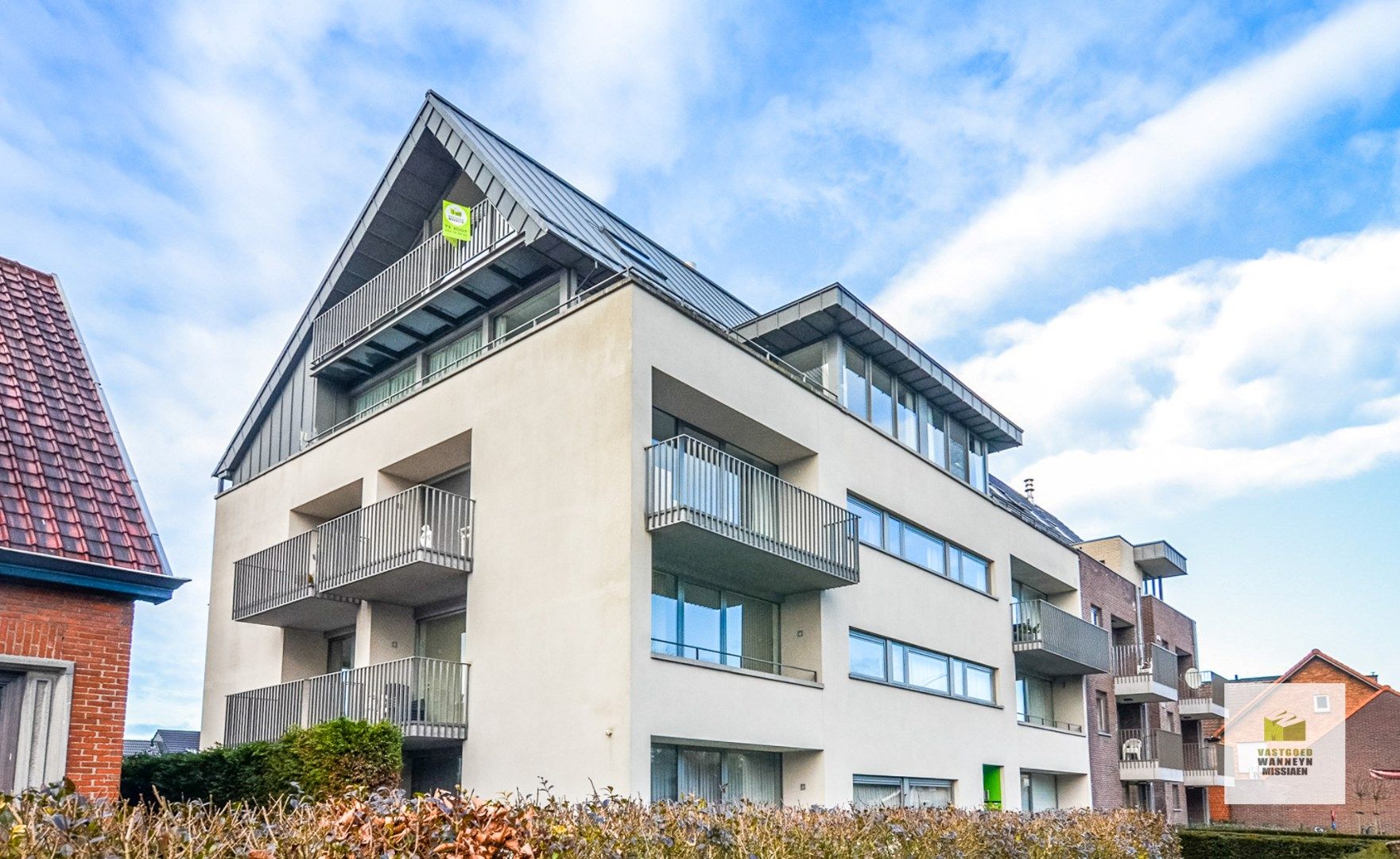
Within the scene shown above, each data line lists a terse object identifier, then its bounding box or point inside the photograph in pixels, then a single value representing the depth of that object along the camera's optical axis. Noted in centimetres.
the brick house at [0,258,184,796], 912
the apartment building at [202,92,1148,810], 1535
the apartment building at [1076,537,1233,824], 3070
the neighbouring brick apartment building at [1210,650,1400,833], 4469
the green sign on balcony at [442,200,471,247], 1944
